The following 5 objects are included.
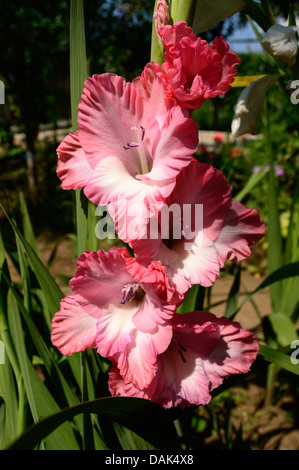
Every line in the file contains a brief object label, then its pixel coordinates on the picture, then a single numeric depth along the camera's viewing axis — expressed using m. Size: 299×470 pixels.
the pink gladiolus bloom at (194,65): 0.45
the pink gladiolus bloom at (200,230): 0.48
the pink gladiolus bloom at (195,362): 0.53
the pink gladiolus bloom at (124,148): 0.46
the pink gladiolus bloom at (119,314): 0.48
